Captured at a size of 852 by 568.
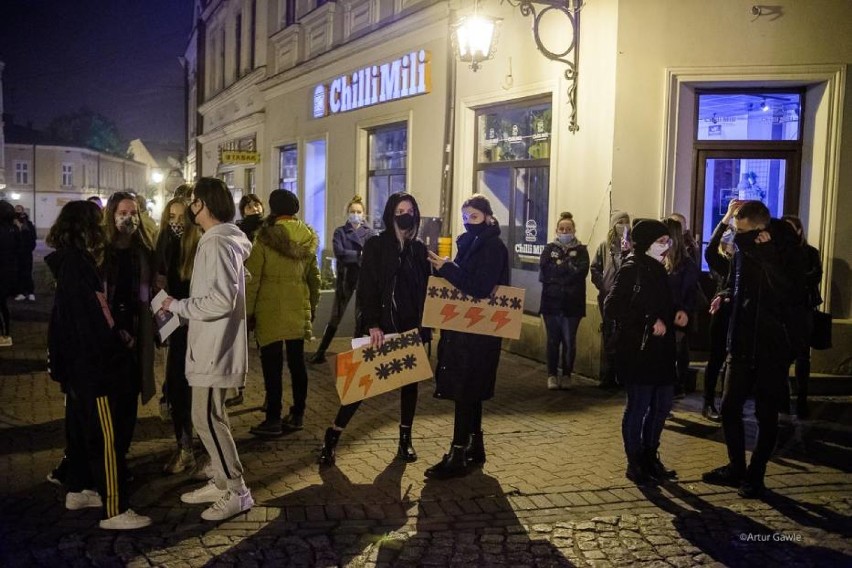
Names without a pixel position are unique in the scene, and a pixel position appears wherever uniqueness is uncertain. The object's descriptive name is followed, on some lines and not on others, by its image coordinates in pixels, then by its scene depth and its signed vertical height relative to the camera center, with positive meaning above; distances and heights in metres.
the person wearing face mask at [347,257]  9.55 -0.48
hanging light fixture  10.02 +2.17
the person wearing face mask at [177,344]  5.55 -0.88
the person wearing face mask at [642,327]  5.50 -0.69
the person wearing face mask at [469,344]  5.55 -0.84
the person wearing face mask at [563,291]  8.52 -0.73
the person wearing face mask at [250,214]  7.69 -0.02
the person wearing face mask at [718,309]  6.55 -0.66
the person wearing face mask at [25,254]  13.67 -0.77
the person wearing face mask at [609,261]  8.25 -0.40
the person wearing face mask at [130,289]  4.84 -0.48
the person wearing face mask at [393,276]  5.65 -0.40
